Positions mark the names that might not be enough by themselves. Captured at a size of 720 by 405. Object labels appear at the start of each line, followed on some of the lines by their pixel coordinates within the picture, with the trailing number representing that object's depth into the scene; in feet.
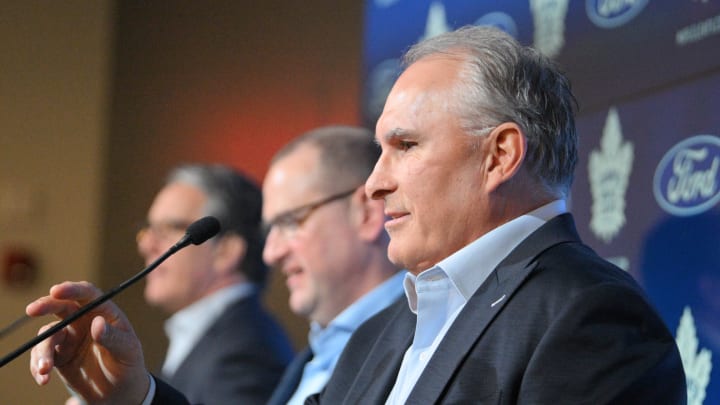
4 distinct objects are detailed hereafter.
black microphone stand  10.41
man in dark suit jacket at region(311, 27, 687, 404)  10.23
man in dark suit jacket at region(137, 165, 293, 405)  12.98
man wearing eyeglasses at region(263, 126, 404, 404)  12.27
